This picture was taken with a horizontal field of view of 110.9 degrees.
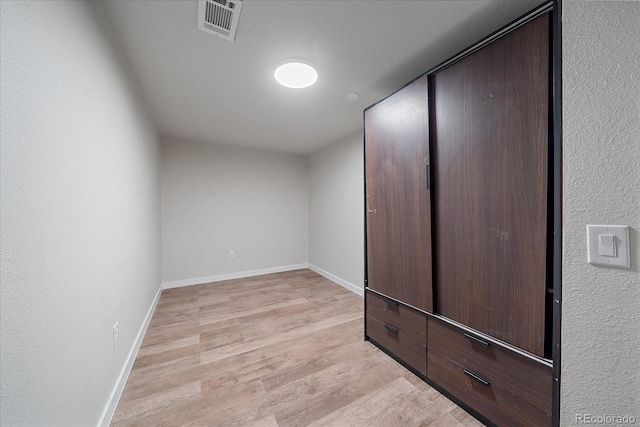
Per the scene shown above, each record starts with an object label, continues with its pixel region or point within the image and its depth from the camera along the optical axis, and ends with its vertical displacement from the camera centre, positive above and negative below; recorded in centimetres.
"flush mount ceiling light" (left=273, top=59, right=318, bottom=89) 165 +107
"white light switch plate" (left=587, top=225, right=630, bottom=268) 69 -12
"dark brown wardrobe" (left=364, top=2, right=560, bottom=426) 101 -9
